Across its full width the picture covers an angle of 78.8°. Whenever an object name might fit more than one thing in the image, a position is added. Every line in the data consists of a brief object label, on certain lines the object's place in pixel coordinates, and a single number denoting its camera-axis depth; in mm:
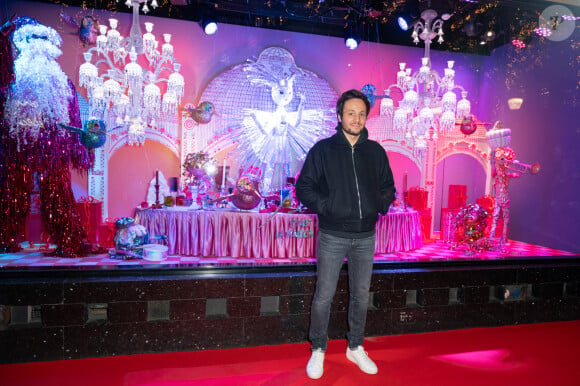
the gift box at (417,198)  5602
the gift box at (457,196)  5363
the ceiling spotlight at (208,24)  4531
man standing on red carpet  2098
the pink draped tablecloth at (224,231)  4105
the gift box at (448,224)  4899
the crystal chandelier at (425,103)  4633
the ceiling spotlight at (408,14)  4410
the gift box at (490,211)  4863
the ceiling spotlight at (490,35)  4493
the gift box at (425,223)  5480
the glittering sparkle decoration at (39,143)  3340
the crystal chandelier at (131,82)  4051
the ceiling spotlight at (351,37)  5132
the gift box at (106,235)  3991
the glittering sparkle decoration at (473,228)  4316
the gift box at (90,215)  3885
